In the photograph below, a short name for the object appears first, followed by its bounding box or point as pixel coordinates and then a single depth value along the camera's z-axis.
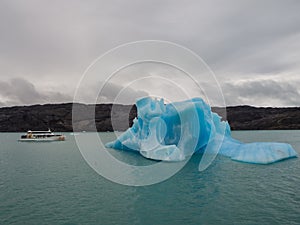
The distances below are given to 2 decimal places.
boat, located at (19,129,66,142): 45.81
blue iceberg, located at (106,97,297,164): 19.05
